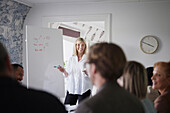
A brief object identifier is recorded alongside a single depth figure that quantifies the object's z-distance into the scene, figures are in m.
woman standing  4.26
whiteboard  4.00
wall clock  4.93
